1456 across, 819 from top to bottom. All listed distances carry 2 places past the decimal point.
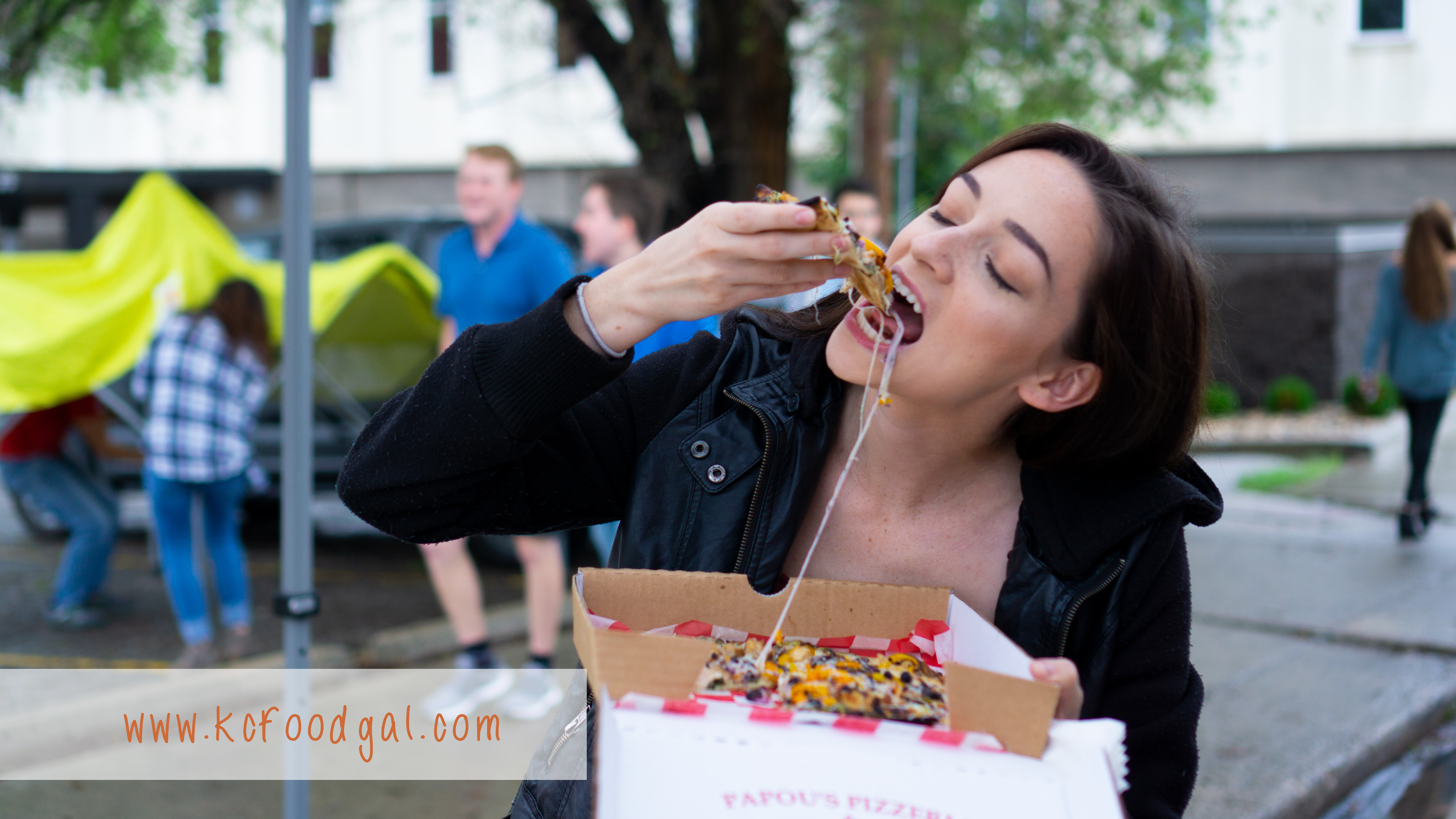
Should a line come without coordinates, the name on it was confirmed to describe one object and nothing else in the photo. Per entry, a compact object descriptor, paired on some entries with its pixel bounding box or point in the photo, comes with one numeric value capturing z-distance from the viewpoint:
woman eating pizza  1.46
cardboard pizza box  1.19
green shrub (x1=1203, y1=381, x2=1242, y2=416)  10.95
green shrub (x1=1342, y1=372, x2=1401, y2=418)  12.59
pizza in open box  1.28
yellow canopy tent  5.22
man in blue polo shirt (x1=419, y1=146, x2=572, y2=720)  4.39
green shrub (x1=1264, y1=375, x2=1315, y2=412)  13.02
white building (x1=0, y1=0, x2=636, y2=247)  19.94
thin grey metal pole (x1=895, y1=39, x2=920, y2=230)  15.65
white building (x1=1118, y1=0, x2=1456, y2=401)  13.98
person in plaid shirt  4.88
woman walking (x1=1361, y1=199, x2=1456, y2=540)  7.14
